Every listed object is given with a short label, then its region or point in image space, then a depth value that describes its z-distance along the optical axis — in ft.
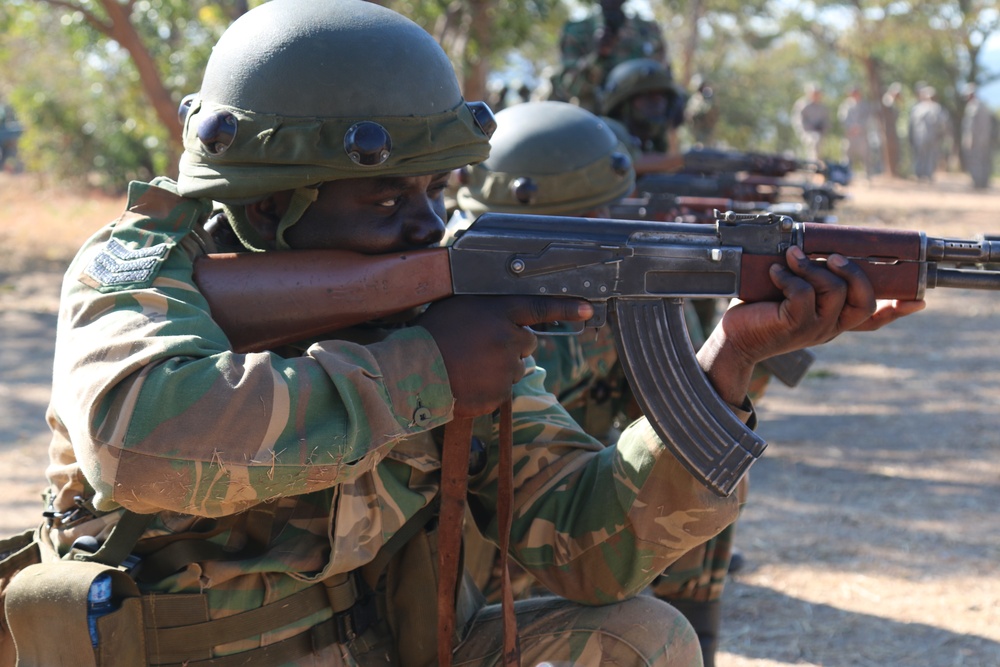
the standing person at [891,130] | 94.75
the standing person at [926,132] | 87.80
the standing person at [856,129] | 89.20
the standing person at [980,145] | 83.56
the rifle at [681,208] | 16.75
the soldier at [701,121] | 54.39
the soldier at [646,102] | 25.67
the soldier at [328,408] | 6.17
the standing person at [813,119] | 77.20
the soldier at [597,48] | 29.30
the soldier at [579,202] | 11.28
